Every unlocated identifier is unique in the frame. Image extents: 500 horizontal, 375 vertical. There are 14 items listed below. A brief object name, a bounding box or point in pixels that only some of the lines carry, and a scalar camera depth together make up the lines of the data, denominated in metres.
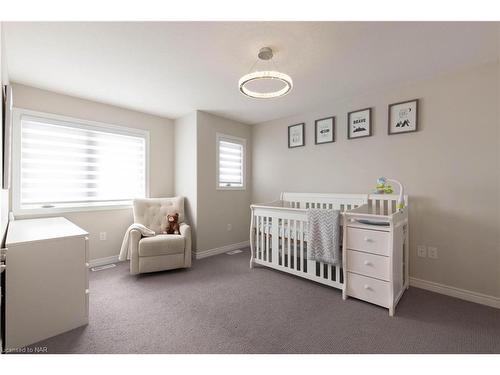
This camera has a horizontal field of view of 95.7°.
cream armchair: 2.67
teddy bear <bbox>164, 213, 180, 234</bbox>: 3.10
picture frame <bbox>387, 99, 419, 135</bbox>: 2.46
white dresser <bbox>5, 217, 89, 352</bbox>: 1.47
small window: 3.79
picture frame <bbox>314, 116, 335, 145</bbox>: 3.14
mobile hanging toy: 2.46
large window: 2.60
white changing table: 1.91
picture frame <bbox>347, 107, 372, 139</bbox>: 2.80
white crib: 2.46
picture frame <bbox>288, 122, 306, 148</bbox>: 3.47
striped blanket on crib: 2.21
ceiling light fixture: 1.65
